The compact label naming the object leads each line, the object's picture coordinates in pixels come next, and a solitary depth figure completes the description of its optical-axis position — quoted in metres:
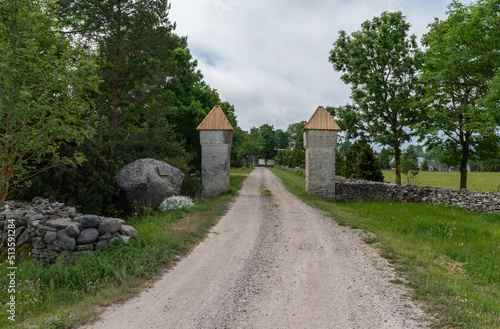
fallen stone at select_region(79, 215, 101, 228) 6.44
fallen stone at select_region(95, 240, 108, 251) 6.26
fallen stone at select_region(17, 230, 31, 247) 6.52
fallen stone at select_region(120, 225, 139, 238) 6.82
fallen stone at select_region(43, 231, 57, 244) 6.11
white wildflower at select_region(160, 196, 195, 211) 11.15
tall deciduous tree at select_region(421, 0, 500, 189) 13.05
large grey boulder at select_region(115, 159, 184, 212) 11.04
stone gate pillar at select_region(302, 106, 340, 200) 15.82
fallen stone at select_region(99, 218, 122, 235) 6.44
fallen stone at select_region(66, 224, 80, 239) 6.10
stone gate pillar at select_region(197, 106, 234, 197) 15.91
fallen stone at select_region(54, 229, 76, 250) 6.02
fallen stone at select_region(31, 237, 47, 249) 6.19
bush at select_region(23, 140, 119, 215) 9.24
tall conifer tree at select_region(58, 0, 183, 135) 13.32
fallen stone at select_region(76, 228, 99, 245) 6.16
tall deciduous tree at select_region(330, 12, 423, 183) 18.55
